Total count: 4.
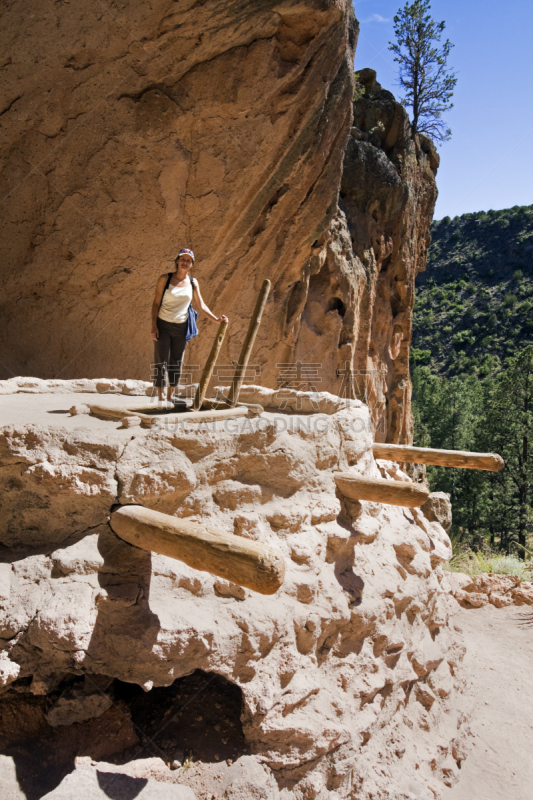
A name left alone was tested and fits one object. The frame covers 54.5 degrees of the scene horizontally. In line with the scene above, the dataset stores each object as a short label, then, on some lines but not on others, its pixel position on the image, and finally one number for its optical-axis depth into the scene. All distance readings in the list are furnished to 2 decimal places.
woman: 3.57
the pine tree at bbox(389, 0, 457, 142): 13.46
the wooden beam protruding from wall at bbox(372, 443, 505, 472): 3.42
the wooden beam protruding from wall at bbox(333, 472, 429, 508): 2.66
